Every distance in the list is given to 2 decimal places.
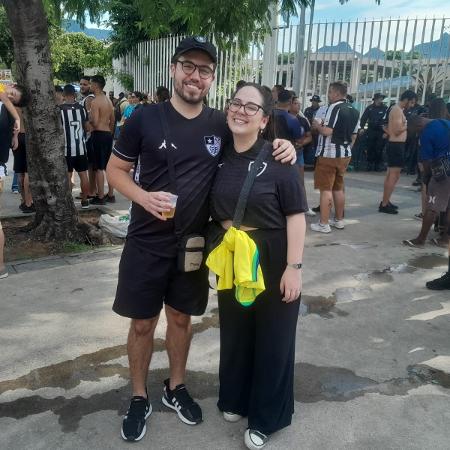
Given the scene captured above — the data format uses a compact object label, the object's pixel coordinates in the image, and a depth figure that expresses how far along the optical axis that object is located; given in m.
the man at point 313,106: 11.84
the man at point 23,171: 6.96
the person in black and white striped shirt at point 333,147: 6.26
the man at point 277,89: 7.28
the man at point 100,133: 7.50
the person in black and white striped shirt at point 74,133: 6.92
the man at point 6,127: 4.65
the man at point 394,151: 7.29
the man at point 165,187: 2.39
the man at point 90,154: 7.67
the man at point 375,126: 11.30
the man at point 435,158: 5.49
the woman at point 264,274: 2.28
